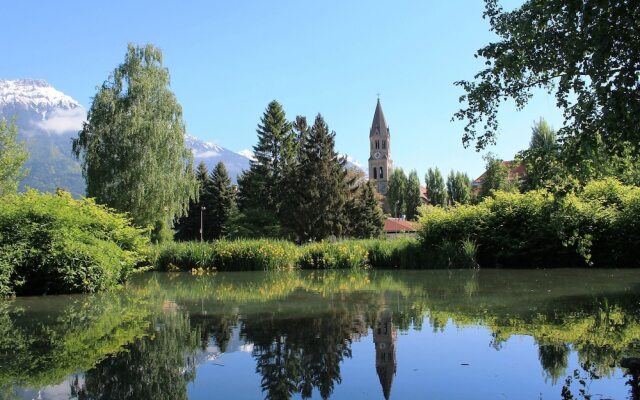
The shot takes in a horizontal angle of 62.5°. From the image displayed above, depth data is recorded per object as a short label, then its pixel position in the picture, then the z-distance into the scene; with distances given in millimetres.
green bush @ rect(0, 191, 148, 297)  12812
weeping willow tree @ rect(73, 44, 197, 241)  30297
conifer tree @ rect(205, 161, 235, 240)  57031
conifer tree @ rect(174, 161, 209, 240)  58125
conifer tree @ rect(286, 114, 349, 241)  43781
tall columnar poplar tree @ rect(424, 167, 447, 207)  85062
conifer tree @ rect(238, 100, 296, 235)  48938
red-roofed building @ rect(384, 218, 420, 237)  66250
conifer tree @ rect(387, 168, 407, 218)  83875
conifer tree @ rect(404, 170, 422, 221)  83500
